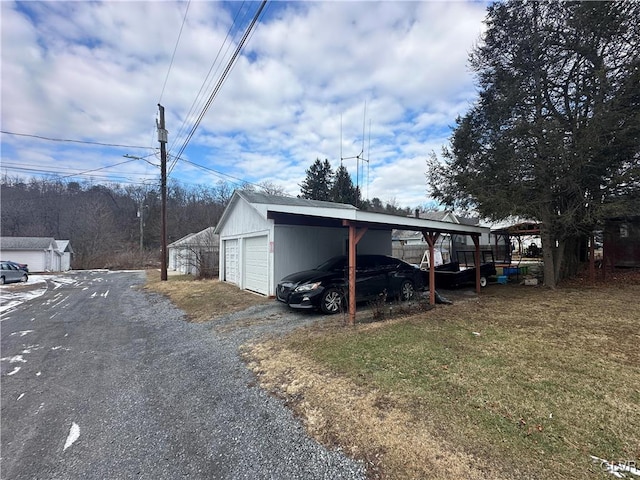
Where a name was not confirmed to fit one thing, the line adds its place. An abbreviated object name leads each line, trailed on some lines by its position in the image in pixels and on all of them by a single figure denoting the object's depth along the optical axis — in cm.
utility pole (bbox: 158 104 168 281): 1544
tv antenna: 1794
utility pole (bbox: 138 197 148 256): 4075
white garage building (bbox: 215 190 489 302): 963
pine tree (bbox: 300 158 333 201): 3556
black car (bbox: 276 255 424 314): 733
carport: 629
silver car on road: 2000
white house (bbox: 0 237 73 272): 3142
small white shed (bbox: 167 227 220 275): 1767
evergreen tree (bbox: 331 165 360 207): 3384
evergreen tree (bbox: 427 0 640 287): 860
